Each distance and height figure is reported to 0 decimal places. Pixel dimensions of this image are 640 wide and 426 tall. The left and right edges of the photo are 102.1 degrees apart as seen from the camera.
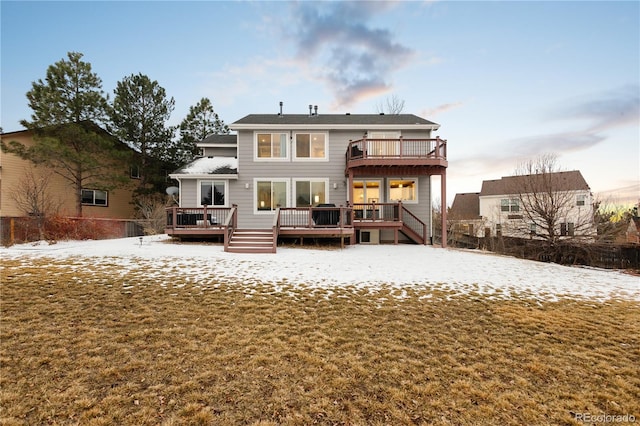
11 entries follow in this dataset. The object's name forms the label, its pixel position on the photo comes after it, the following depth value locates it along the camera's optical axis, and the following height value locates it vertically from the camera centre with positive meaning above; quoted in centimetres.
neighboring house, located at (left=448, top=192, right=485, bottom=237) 2940 -15
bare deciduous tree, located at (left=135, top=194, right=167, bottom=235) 1853 +32
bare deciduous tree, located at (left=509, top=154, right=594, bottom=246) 1450 +64
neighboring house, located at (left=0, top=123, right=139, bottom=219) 1766 +199
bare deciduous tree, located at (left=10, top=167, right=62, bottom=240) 1308 +119
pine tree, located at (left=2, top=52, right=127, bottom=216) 1753 +634
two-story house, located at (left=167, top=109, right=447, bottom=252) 1484 +235
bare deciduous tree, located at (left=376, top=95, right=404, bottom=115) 3108 +1337
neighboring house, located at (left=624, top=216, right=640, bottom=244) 1534 -136
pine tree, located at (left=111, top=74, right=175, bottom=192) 2203 +871
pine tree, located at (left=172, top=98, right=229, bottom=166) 2534 +908
